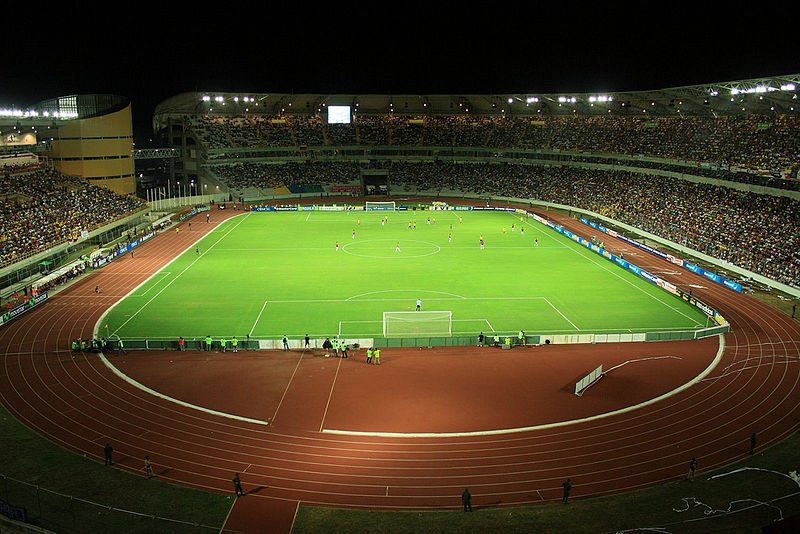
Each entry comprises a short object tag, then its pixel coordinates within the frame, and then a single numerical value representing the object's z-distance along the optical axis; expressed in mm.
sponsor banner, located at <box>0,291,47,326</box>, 34500
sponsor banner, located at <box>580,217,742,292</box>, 42928
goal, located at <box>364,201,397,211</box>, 83438
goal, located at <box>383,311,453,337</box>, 33062
